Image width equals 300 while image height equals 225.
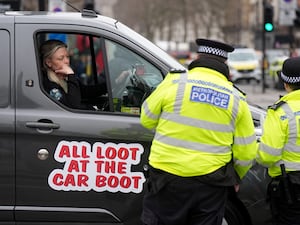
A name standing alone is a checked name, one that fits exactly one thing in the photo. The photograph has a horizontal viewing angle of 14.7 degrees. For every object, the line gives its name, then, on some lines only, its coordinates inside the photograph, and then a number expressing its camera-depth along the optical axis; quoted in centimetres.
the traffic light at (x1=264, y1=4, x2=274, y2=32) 4294
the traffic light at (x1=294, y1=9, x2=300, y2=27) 4325
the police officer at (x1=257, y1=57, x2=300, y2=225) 729
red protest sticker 828
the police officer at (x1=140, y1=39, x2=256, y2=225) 651
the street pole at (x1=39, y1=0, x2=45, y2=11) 2130
